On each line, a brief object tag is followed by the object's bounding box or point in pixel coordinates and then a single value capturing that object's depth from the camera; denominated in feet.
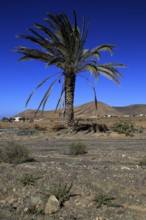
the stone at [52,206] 13.16
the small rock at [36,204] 13.38
